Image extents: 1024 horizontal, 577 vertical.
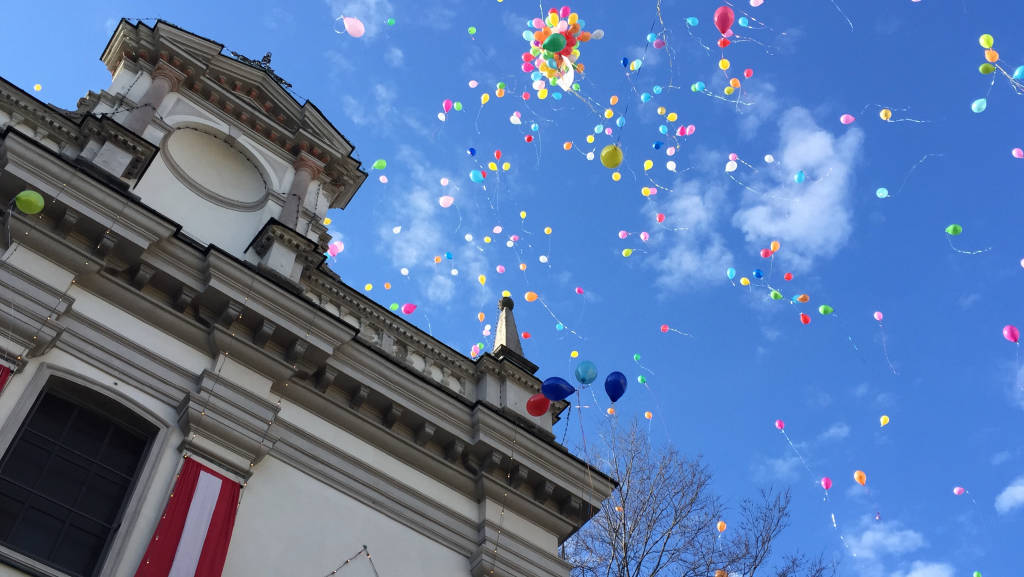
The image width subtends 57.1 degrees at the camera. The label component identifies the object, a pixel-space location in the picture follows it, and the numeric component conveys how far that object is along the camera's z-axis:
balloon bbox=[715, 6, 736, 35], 13.83
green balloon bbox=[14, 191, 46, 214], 10.58
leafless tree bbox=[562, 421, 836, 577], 15.79
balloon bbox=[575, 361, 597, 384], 13.10
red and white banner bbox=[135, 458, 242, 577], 9.71
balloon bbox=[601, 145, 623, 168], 14.00
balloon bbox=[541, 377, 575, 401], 12.84
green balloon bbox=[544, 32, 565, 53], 14.05
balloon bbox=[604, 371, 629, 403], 12.85
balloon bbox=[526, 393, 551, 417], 13.65
